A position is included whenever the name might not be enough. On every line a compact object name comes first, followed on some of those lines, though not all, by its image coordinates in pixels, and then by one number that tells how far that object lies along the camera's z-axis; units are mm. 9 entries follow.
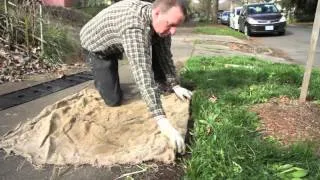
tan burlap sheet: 2222
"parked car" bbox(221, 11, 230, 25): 22623
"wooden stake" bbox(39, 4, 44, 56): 4824
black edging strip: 3314
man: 2205
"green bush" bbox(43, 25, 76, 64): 4878
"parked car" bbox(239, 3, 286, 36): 13024
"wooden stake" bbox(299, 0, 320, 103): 2953
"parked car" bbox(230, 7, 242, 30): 16349
